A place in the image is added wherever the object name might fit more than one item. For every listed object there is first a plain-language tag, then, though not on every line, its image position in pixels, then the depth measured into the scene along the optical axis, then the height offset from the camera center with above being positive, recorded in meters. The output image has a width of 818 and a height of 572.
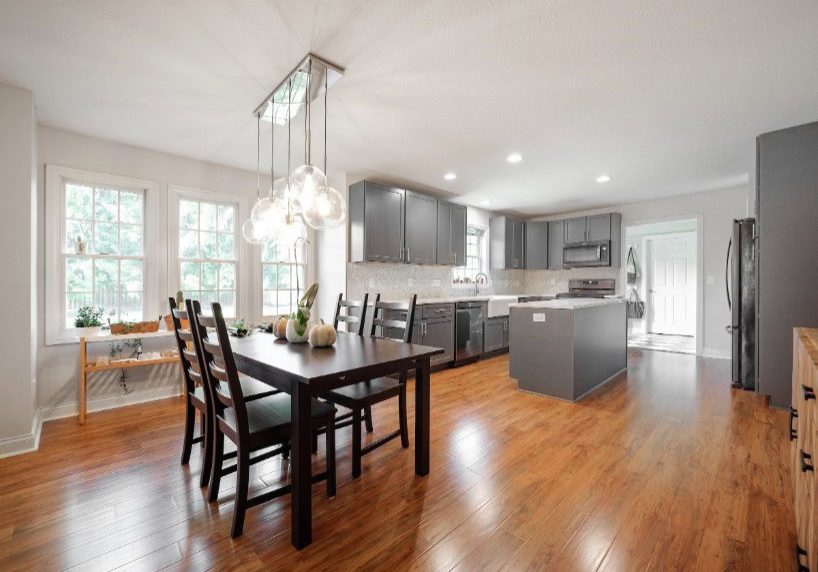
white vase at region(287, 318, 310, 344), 2.34 -0.33
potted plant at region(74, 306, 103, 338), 3.25 -0.35
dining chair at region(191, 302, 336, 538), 1.62 -0.66
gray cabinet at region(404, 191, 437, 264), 4.91 +0.75
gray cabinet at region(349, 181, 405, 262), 4.43 +0.76
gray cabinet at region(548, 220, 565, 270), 6.68 +0.77
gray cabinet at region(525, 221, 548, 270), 6.86 +0.74
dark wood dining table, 1.59 -0.41
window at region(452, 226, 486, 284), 6.39 +0.49
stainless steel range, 6.26 -0.05
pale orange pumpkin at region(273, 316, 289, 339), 2.52 -0.30
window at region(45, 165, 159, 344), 3.22 +0.33
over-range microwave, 6.15 +0.52
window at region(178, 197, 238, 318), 3.94 +0.35
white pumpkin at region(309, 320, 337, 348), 2.22 -0.32
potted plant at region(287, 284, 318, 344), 2.33 -0.24
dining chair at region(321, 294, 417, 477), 2.11 -0.65
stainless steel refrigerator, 3.70 -0.15
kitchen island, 3.48 -0.62
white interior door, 7.53 +0.02
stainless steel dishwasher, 4.93 -0.65
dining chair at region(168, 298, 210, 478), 2.04 -0.64
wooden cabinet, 1.07 -0.57
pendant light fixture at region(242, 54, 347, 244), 2.30 +0.57
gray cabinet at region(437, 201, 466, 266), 5.33 +0.75
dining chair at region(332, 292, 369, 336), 2.82 -0.26
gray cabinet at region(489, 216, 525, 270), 6.56 +0.75
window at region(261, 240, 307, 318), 4.52 +0.07
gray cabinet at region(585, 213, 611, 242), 6.16 +0.97
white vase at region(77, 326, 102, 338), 3.22 -0.43
